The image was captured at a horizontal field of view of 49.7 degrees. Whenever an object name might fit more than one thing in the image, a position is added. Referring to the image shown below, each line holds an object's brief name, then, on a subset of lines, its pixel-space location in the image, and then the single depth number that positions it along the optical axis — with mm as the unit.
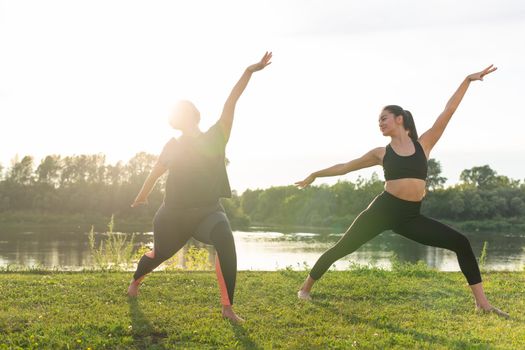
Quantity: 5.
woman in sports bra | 5832
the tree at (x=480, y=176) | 107500
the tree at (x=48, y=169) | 83875
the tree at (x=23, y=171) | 82312
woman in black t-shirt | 5410
